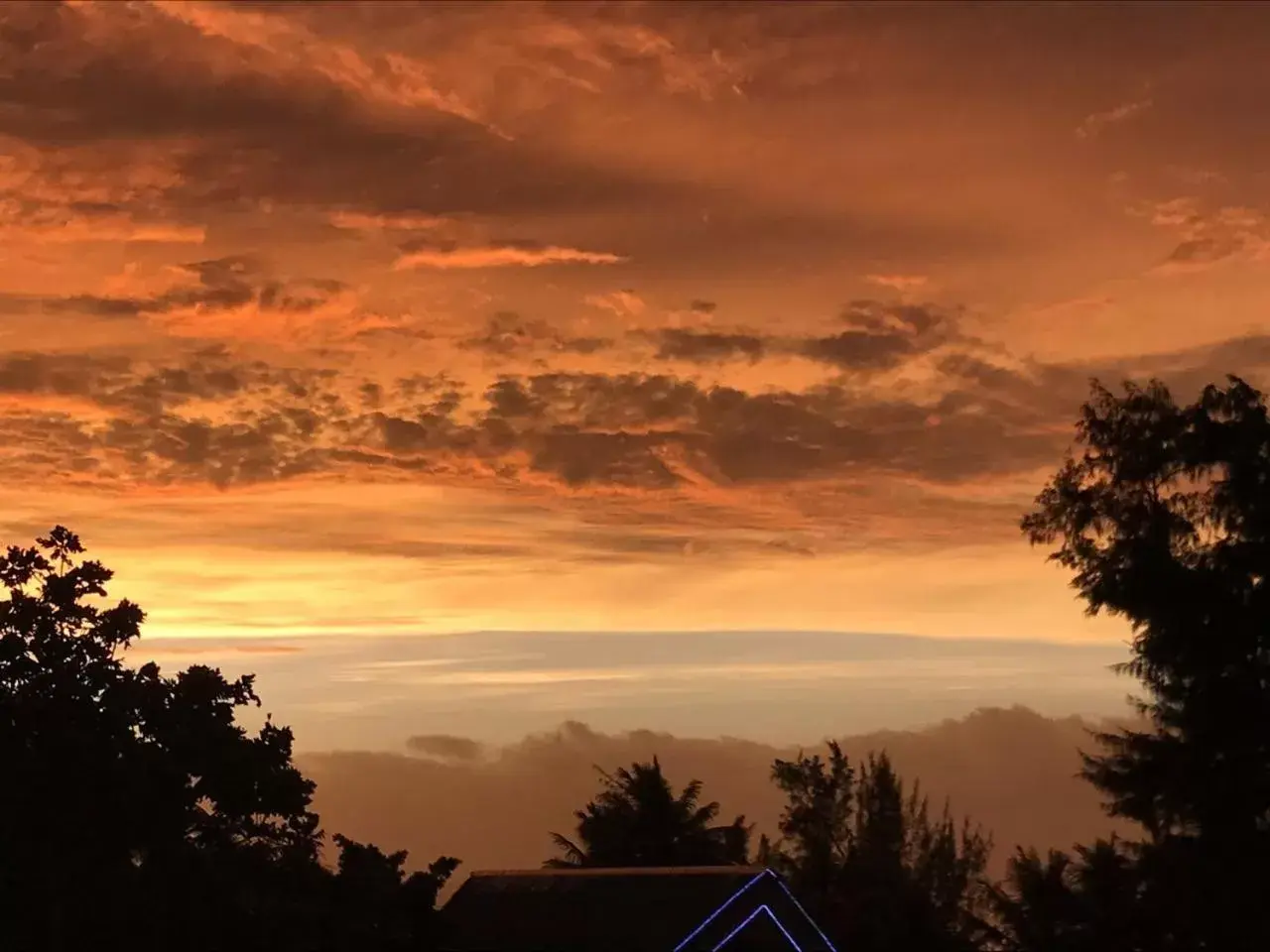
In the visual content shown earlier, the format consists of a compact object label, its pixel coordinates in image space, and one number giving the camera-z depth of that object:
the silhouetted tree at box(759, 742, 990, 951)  63.84
